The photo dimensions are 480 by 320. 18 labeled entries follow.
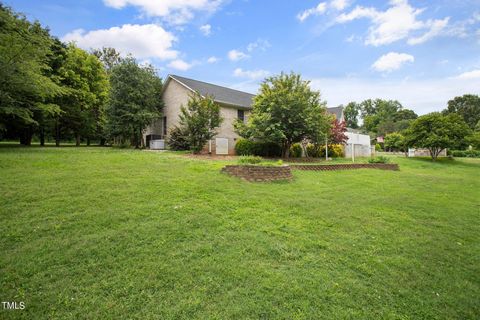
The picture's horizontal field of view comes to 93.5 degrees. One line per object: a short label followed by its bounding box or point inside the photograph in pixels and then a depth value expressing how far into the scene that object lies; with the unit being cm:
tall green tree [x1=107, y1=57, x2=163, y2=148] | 1828
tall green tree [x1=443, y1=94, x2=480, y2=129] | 5319
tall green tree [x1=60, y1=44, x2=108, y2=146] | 2097
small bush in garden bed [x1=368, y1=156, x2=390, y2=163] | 1448
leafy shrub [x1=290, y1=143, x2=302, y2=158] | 1968
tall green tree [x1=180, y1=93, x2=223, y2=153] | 1481
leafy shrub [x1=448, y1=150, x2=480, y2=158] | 3225
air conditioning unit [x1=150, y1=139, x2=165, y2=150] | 1892
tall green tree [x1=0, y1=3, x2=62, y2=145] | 1148
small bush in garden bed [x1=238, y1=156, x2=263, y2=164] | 863
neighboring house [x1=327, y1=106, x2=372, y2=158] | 2330
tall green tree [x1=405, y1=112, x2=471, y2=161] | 1998
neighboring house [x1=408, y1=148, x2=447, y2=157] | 2684
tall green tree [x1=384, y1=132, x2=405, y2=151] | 3644
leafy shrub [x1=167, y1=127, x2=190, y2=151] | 1736
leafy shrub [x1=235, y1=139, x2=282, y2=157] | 1822
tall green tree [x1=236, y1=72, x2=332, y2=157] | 1463
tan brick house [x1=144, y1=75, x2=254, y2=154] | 1892
